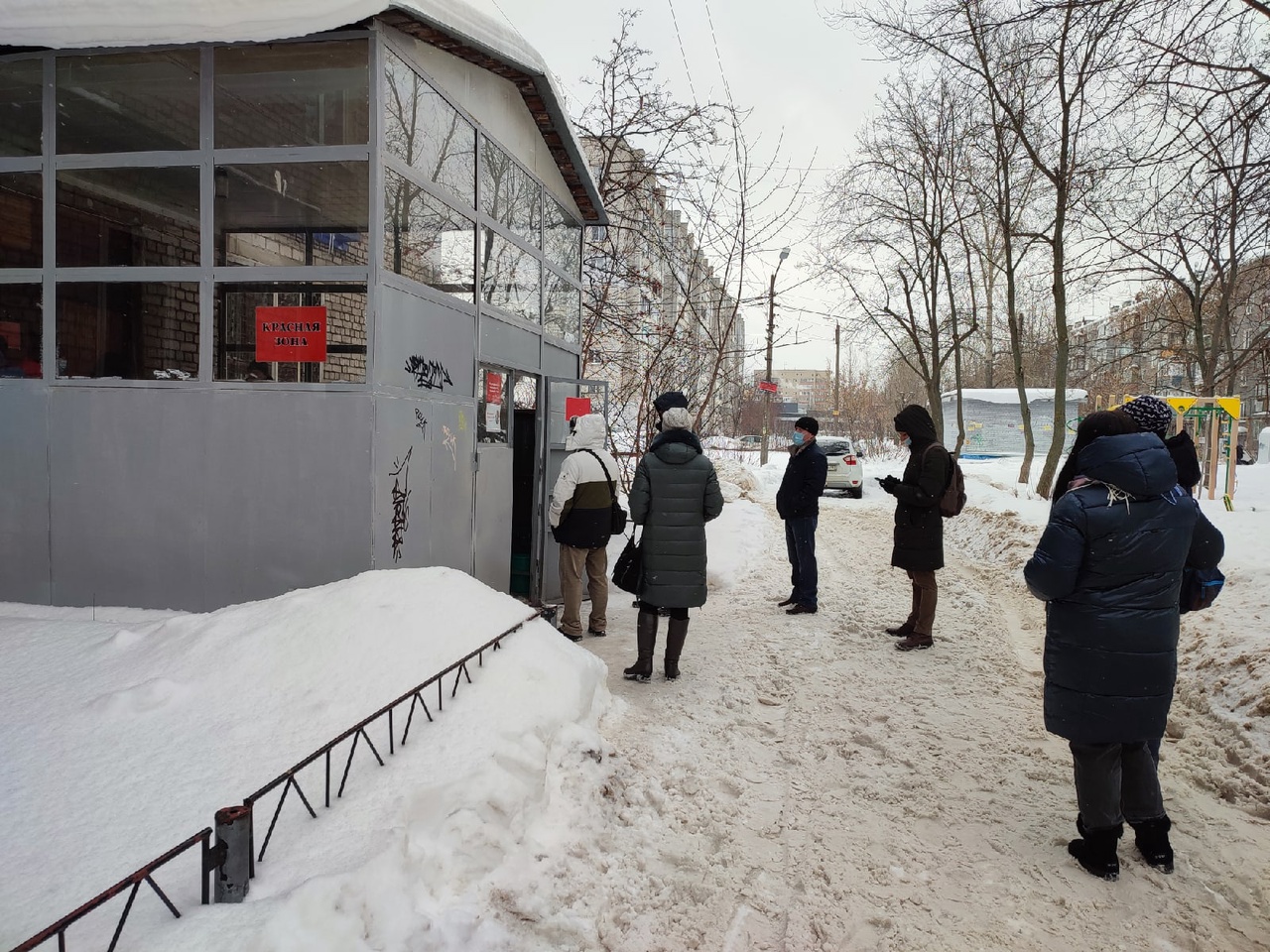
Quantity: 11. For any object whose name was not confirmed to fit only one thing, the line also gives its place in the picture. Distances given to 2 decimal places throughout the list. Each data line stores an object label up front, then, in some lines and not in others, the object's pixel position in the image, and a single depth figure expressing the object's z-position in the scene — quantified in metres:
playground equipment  13.67
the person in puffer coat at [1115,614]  3.01
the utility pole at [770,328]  14.35
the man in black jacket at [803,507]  7.59
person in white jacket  6.36
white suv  21.48
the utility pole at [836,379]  48.34
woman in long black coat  6.36
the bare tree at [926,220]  19.34
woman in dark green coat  5.48
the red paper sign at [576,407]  7.91
